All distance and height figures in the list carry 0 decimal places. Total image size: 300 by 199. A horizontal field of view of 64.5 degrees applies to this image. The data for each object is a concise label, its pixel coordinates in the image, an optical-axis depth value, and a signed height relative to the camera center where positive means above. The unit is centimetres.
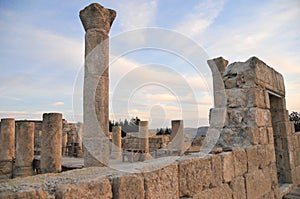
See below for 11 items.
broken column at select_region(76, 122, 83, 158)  1646 -62
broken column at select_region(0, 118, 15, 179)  981 -60
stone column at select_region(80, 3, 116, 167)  664 +117
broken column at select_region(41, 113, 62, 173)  820 -47
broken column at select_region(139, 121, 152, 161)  1435 -56
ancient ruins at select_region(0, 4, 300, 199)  175 -35
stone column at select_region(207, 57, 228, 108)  439 +159
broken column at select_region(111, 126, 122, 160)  1502 -82
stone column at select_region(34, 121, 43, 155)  1548 -60
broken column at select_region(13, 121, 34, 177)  891 -60
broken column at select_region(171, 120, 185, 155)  1334 -51
